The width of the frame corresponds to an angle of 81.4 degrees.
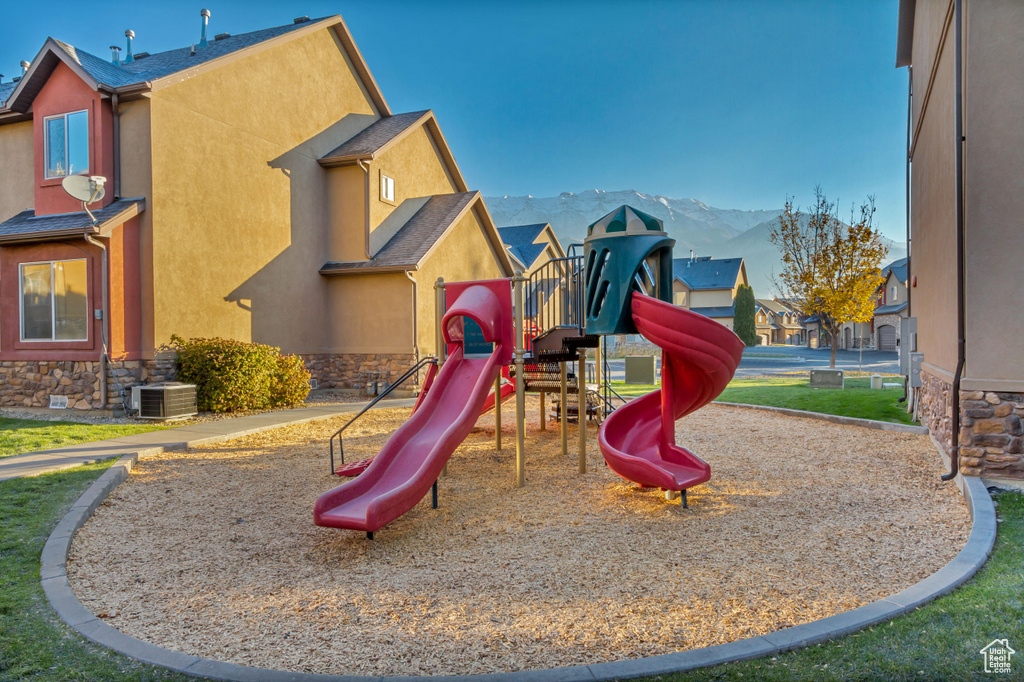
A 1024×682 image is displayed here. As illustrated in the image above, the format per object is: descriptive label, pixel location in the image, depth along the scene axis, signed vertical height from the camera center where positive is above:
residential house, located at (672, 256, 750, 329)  67.44 +5.23
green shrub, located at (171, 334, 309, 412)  13.49 -0.83
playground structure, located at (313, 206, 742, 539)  6.38 -0.50
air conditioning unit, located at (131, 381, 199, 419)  12.35 -1.33
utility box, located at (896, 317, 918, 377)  12.91 -0.23
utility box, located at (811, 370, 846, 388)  18.55 -1.51
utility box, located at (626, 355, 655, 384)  21.64 -1.39
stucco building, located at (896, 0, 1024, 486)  6.81 +1.02
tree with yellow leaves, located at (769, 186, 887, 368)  21.25 +2.05
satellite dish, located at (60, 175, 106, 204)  12.03 +3.11
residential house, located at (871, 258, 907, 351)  53.88 +1.85
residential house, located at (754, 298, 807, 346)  77.25 +0.85
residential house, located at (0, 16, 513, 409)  13.14 +3.25
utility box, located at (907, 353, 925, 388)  11.25 -0.71
